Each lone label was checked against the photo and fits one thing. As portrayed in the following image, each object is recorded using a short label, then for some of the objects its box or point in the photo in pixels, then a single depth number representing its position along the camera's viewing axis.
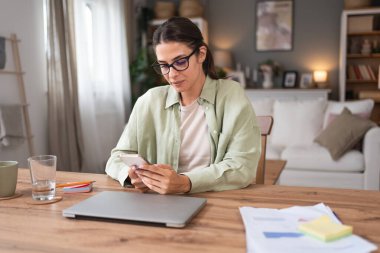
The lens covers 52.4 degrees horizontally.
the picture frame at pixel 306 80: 5.54
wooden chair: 1.48
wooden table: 0.70
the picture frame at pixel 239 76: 5.71
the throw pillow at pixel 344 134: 3.27
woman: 1.16
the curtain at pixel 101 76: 4.03
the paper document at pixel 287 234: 0.66
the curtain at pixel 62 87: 3.54
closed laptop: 0.80
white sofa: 3.16
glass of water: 1.01
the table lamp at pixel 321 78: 5.39
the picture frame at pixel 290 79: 5.61
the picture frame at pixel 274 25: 5.65
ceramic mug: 1.04
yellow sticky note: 0.69
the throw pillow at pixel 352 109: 3.64
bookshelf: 5.12
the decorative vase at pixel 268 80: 5.58
